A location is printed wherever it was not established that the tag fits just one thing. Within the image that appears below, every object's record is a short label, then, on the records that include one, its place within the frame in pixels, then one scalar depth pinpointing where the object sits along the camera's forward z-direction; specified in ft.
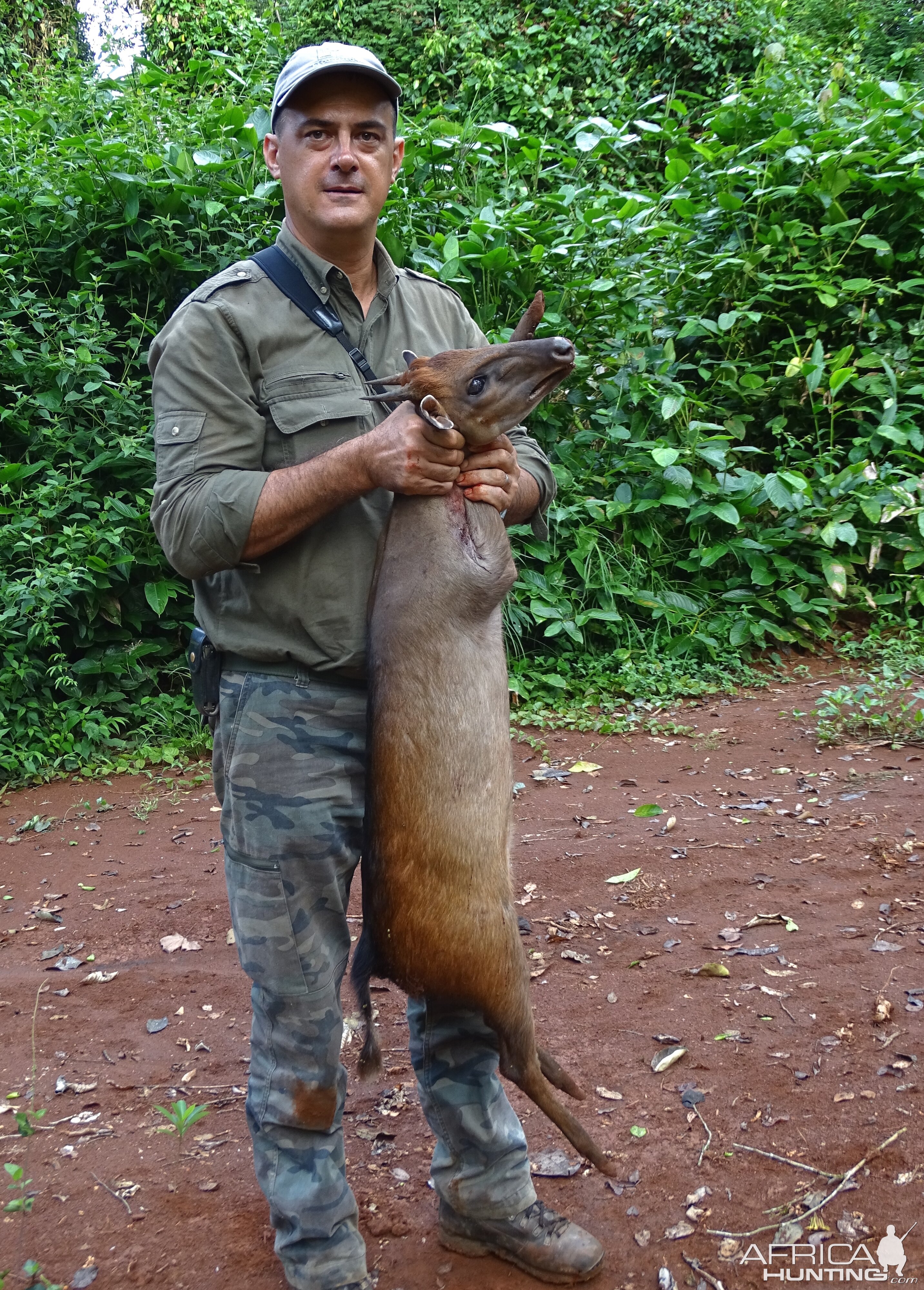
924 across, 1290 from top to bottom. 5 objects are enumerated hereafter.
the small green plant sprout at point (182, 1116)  9.21
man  7.57
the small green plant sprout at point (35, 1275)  8.57
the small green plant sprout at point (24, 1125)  9.21
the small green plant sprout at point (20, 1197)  9.07
